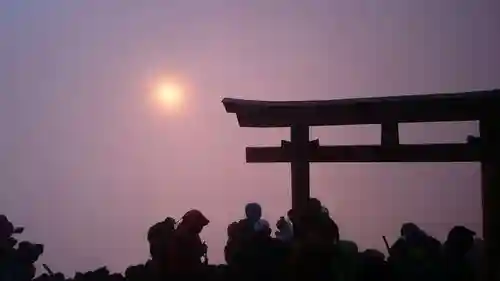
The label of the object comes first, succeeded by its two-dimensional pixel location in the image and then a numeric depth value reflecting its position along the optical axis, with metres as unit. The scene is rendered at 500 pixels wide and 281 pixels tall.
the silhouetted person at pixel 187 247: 4.15
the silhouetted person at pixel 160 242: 4.17
